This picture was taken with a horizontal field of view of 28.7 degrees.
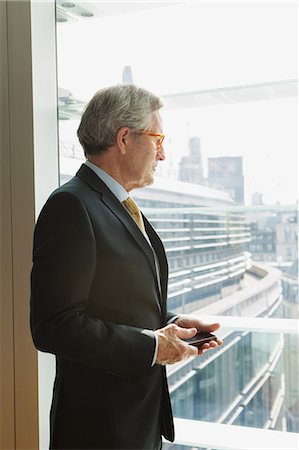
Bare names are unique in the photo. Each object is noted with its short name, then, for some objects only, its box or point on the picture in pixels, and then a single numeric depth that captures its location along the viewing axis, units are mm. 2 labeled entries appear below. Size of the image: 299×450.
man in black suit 1399
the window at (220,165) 2062
